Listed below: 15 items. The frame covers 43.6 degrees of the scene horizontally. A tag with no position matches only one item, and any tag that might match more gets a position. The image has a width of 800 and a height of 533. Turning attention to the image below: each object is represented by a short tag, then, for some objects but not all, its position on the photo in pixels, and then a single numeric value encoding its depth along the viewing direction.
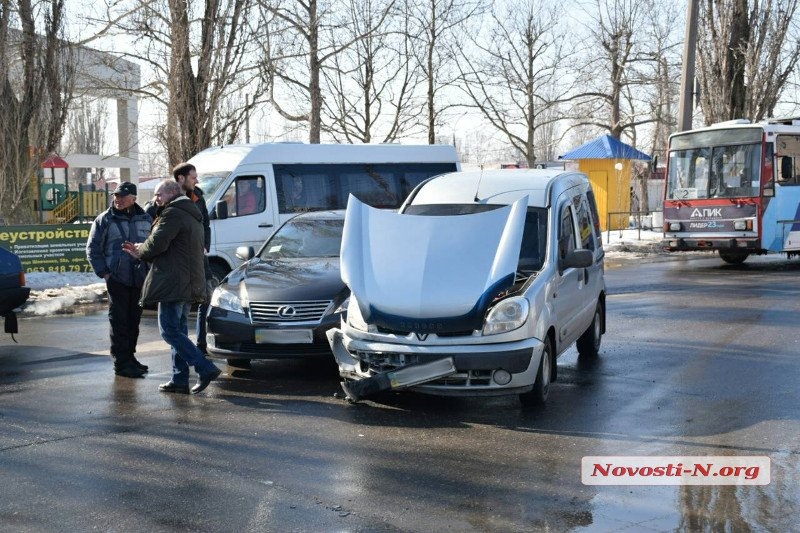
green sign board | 18.50
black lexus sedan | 8.98
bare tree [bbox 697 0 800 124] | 29.83
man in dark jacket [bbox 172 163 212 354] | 10.16
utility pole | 24.05
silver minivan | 7.37
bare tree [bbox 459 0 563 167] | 38.78
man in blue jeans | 8.37
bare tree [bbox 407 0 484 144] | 33.12
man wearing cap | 9.38
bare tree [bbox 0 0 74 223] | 20.92
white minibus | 15.43
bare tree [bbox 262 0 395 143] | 25.42
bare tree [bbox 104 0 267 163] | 22.08
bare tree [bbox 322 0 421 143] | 32.12
